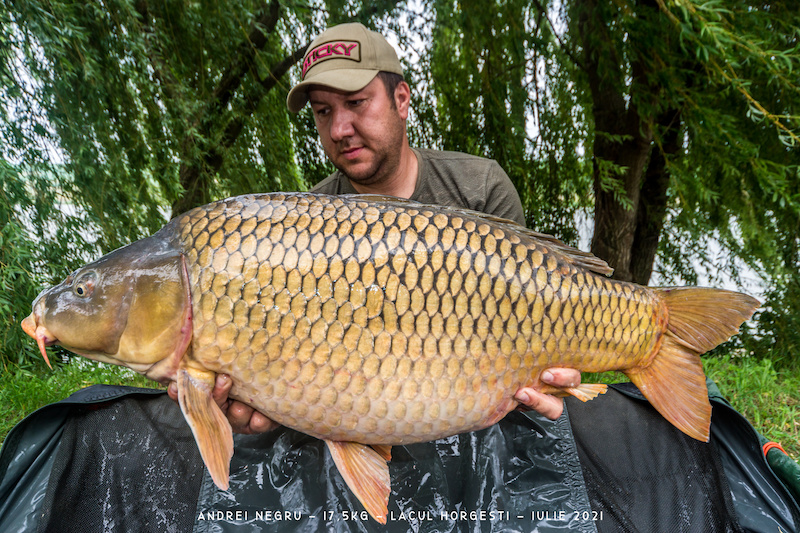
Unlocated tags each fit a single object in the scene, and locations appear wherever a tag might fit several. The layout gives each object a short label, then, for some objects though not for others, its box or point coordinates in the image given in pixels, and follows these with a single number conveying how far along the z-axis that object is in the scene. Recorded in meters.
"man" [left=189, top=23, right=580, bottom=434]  1.59
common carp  1.00
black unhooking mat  1.38
